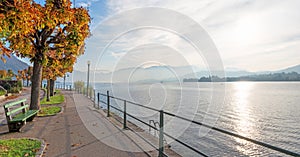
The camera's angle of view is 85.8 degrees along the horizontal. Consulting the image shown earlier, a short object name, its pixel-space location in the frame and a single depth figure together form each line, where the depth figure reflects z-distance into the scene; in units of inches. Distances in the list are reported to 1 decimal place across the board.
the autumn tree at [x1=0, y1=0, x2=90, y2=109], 190.6
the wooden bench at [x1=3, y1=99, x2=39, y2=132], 192.1
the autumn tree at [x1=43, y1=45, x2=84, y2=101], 288.6
